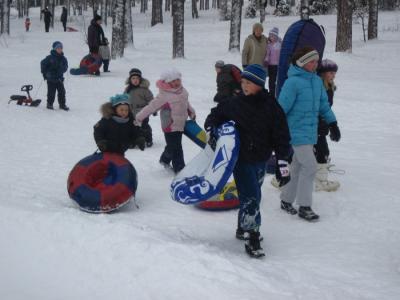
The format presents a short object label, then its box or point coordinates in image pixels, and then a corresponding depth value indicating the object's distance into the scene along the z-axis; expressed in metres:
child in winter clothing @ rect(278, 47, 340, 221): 5.62
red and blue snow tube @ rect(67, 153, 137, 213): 5.89
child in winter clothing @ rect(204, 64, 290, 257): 4.67
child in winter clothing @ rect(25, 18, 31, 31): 41.23
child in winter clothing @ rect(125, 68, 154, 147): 9.12
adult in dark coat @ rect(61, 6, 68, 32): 41.50
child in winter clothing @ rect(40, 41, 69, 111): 12.48
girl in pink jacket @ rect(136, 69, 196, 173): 7.27
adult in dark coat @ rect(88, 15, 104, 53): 18.41
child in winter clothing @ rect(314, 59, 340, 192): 6.61
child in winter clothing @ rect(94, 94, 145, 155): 6.47
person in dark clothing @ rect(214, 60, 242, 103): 8.67
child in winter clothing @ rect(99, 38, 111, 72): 18.42
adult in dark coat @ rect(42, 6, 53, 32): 39.16
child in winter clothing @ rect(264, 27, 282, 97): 12.54
